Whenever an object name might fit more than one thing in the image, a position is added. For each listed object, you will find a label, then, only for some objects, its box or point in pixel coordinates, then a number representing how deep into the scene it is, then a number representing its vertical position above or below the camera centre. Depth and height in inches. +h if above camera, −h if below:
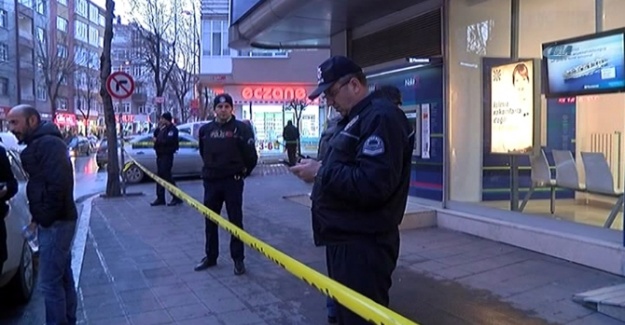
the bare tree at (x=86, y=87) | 2404.7 +231.4
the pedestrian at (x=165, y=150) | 474.3 -9.4
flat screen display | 259.6 +35.5
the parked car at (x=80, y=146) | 1552.7 -21.4
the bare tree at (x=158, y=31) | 1165.1 +235.4
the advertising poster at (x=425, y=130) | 374.6 +5.3
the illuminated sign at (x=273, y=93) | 1199.6 +96.5
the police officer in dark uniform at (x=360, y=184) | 102.5 -8.3
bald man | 169.0 -17.0
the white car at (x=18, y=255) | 196.7 -42.1
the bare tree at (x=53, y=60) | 1753.2 +255.8
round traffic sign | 502.0 +47.6
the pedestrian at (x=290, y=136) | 818.3 +3.5
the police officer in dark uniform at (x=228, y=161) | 249.1 -10.0
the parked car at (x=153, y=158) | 663.8 -22.8
